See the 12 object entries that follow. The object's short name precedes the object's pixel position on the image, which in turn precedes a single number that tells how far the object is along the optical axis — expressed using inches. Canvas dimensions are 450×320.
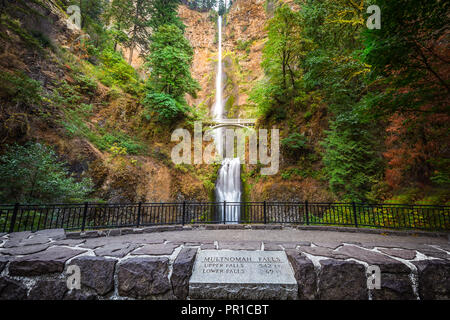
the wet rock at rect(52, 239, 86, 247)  116.7
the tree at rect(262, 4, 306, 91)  478.9
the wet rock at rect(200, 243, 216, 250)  111.2
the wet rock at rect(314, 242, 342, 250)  119.9
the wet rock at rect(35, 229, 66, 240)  142.2
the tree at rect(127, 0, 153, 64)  703.1
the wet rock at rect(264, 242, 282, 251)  112.2
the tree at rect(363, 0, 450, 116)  155.5
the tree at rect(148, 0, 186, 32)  669.9
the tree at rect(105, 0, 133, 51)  679.1
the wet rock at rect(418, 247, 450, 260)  101.3
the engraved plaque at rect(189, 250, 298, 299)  82.8
